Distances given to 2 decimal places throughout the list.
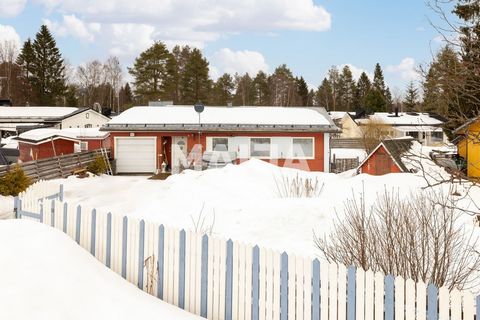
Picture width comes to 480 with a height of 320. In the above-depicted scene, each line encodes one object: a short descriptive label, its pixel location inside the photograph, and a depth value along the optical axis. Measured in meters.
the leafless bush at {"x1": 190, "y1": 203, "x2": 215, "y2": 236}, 11.19
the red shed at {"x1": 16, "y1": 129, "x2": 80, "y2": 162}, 28.08
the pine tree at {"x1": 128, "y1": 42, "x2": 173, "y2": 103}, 69.44
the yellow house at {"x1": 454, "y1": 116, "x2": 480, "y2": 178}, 23.16
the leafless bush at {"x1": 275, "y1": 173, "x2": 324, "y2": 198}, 15.32
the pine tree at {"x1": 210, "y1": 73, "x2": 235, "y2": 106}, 79.25
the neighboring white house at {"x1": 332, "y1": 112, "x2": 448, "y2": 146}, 60.65
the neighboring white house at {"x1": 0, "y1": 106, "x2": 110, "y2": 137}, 50.16
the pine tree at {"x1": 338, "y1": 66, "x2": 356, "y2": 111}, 98.94
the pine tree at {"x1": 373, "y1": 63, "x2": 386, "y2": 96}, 100.06
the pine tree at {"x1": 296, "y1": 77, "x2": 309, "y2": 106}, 97.56
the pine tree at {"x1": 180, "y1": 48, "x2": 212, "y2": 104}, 74.38
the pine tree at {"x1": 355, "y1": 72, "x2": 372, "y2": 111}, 95.32
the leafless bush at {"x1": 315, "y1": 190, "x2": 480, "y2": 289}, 6.35
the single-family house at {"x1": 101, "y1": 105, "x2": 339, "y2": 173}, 28.03
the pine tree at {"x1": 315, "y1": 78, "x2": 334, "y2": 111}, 98.94
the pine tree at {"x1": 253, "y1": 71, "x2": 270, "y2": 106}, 91.54
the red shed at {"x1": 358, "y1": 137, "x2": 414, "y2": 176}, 23.58
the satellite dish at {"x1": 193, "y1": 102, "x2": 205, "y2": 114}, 29.69
